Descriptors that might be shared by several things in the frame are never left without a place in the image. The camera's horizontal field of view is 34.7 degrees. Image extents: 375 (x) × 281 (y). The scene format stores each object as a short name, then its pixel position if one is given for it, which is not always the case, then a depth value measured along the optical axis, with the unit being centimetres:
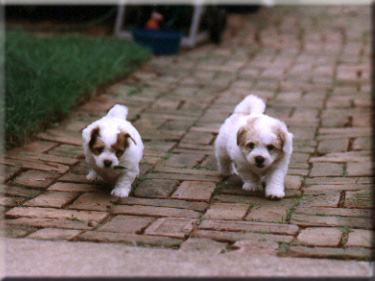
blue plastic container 901
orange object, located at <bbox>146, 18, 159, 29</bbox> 924
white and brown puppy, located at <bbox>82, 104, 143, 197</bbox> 401
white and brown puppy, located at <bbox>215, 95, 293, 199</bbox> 409
